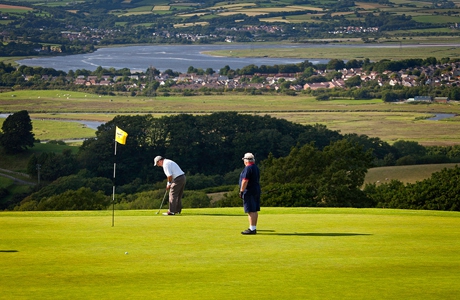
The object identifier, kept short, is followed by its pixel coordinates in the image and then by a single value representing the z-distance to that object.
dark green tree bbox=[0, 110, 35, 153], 85.56
